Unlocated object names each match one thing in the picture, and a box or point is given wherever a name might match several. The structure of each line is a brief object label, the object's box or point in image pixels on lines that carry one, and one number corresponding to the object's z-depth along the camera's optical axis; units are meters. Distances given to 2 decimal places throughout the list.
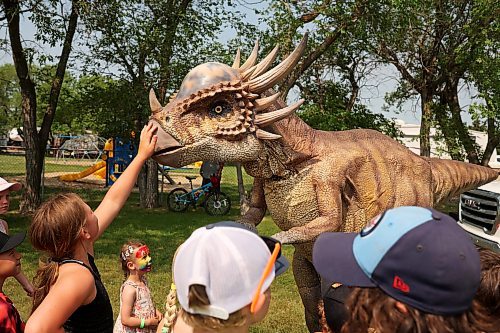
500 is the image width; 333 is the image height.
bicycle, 15.60
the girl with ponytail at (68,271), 2.31
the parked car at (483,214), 6.52
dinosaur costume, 3.40
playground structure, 18.74
